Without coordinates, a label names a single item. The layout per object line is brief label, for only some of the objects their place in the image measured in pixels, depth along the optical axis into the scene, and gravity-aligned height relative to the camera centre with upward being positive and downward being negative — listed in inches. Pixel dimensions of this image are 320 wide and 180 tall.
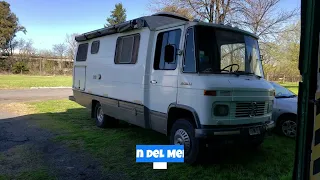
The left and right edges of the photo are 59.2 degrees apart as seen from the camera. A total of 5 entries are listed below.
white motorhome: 191.8 -2.6
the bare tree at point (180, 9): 692.7 +169.6
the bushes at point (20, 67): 1643.7 +34.7
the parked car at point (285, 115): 294.5 -36.2
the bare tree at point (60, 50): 2341.3 +204.9
